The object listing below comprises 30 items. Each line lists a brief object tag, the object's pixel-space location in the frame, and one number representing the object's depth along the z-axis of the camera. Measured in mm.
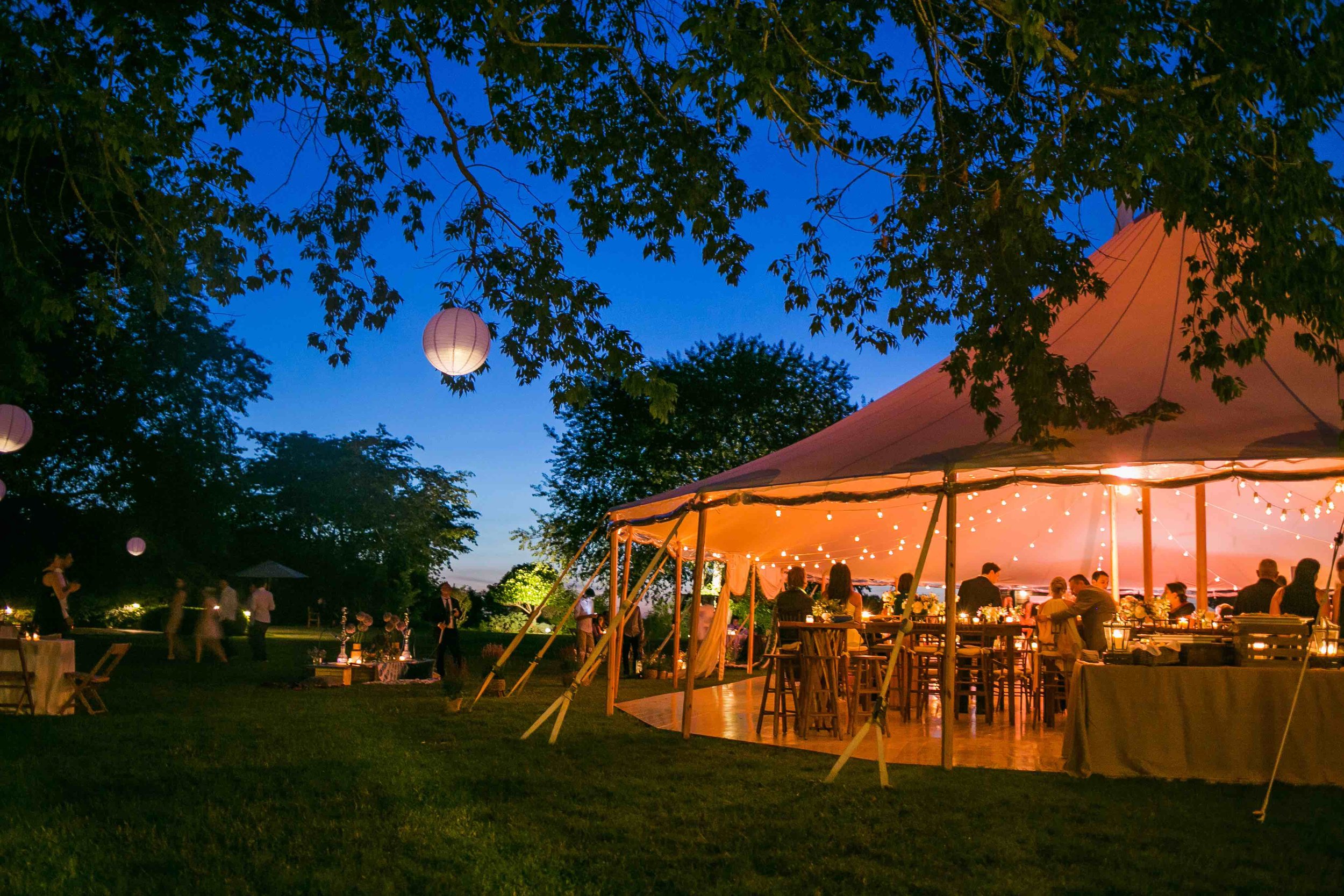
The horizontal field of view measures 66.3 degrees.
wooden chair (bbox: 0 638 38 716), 8406
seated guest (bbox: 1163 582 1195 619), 10367
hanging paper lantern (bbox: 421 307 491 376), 5809
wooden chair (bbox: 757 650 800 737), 8625
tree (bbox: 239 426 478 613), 33562
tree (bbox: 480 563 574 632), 29859
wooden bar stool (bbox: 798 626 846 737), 8375
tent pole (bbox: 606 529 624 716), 10008
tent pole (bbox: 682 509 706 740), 7712
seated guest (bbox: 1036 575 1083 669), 8961
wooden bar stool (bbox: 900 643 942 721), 9797
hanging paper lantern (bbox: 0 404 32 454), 9281
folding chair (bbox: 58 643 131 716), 8648
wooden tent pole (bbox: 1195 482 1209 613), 9805
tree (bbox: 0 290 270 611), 19109
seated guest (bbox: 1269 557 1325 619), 7762
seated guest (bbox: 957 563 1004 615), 10352
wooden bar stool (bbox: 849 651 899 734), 9023
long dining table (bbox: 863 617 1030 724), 9094
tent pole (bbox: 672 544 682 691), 13789
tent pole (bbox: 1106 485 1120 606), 11727
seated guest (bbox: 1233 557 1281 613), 8281
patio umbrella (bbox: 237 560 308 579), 24828
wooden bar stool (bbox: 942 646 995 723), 9477
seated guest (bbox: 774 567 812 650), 8945
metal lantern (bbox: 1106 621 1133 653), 7598
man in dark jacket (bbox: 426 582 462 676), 12695
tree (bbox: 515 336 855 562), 23234
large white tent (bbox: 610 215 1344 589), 6832
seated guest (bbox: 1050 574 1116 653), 8578
